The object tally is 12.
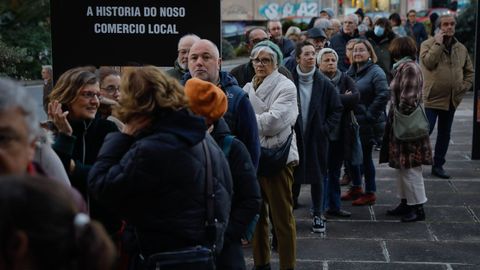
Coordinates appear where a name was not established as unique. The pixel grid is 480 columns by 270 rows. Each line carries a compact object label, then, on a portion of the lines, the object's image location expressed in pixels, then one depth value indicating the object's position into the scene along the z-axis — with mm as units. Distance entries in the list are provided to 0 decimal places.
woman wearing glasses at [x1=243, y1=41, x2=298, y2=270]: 10028
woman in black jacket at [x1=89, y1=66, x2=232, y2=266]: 5737
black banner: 8336
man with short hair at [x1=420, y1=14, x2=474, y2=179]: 16339
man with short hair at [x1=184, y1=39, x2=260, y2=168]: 8376
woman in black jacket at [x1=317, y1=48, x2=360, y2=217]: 13254
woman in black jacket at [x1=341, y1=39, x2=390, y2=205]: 14166
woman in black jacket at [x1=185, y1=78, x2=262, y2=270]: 6750
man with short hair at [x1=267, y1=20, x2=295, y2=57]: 18098
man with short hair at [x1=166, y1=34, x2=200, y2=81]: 8503
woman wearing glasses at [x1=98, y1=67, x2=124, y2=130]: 8558
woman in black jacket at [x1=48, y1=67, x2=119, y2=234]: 6903
